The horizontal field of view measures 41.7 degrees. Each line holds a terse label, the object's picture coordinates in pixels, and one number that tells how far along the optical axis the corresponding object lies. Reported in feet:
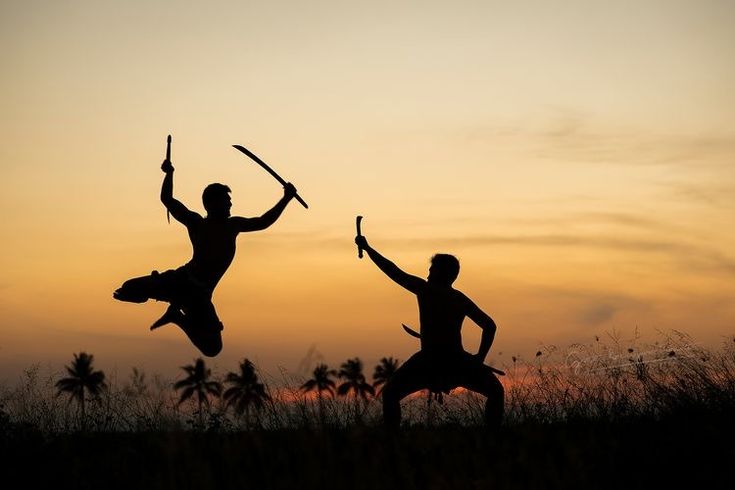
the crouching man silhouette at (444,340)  35.60
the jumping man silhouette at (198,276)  41.11
